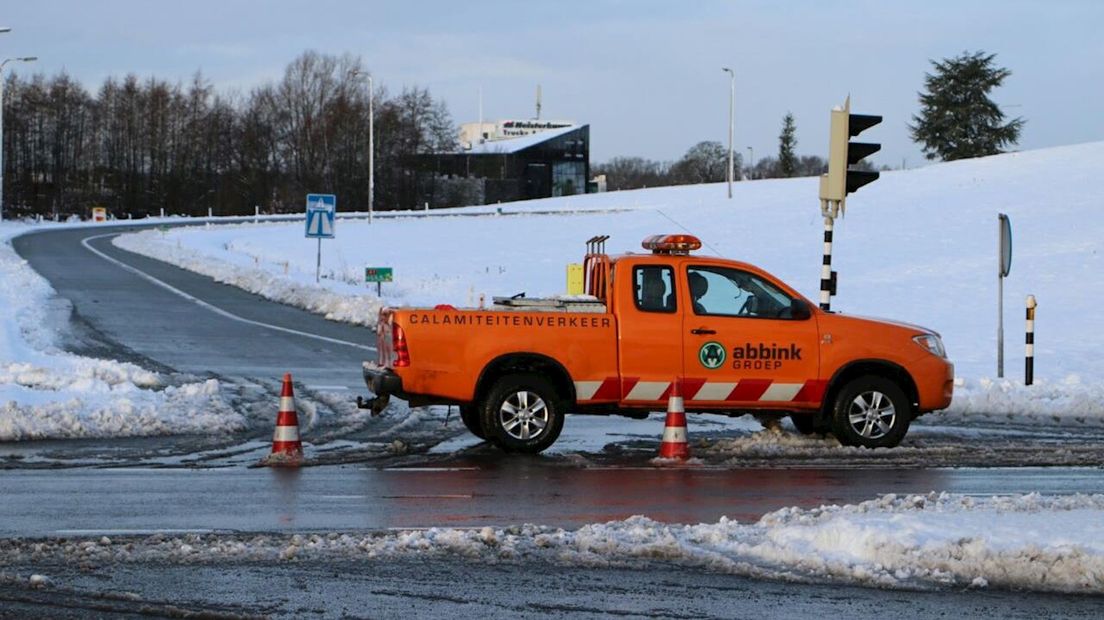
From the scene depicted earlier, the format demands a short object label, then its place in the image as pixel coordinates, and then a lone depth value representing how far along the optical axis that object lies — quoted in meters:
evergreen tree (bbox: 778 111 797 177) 155.88
